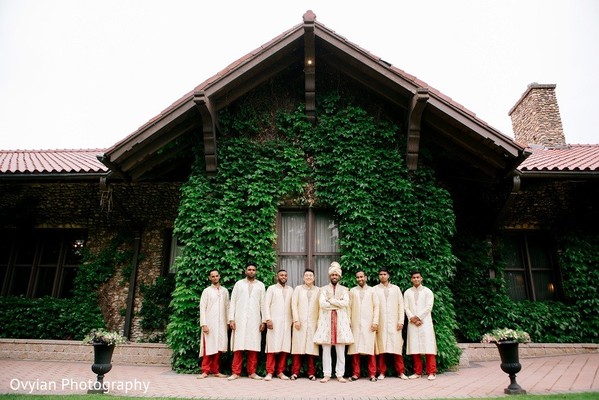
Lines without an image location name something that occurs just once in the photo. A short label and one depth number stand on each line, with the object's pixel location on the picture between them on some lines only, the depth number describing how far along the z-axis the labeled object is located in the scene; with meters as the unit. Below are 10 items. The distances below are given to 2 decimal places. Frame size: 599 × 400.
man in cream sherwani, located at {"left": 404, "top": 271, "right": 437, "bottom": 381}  6.27
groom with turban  6.11
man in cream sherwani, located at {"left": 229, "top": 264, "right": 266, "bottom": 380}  6.36
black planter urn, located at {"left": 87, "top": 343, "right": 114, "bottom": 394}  5.21
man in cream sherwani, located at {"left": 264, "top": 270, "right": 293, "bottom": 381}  6.31
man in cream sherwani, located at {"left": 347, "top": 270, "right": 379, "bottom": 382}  6.21
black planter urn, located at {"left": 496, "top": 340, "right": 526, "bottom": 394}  4.97
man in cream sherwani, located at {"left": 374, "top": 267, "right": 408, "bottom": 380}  6.29
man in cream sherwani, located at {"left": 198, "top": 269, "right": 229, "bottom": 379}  6.40
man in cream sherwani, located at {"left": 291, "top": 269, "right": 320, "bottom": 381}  6.27
